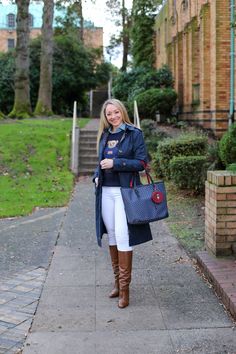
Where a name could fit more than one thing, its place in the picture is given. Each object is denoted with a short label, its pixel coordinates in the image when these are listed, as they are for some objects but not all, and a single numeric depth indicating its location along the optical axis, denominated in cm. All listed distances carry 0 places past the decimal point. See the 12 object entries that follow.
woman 455
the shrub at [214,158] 883
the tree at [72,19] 3566
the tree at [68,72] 3062
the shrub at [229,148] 755
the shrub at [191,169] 952
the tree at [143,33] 2739
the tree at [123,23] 3988
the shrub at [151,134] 1415
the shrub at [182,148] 1094
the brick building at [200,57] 1517
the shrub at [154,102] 1786
